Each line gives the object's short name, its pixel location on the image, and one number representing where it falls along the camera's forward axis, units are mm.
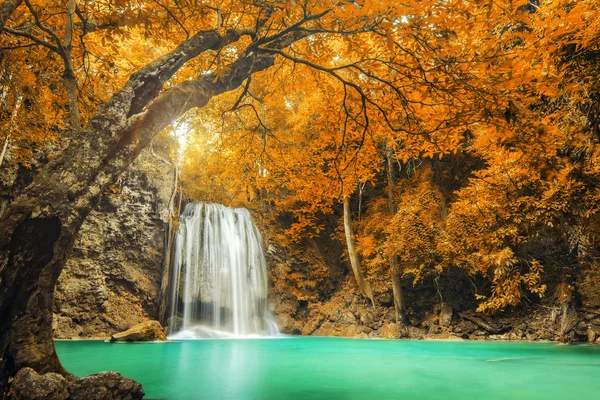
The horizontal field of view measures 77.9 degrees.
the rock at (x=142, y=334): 9750
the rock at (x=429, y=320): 12335
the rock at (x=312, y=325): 14086
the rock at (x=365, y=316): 13180
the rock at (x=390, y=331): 12157
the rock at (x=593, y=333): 9773
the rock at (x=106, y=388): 3111
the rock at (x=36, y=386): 2773
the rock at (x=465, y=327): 11695
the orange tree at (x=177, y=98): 2977
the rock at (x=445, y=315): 12016
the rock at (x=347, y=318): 13614
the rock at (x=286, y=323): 14164
